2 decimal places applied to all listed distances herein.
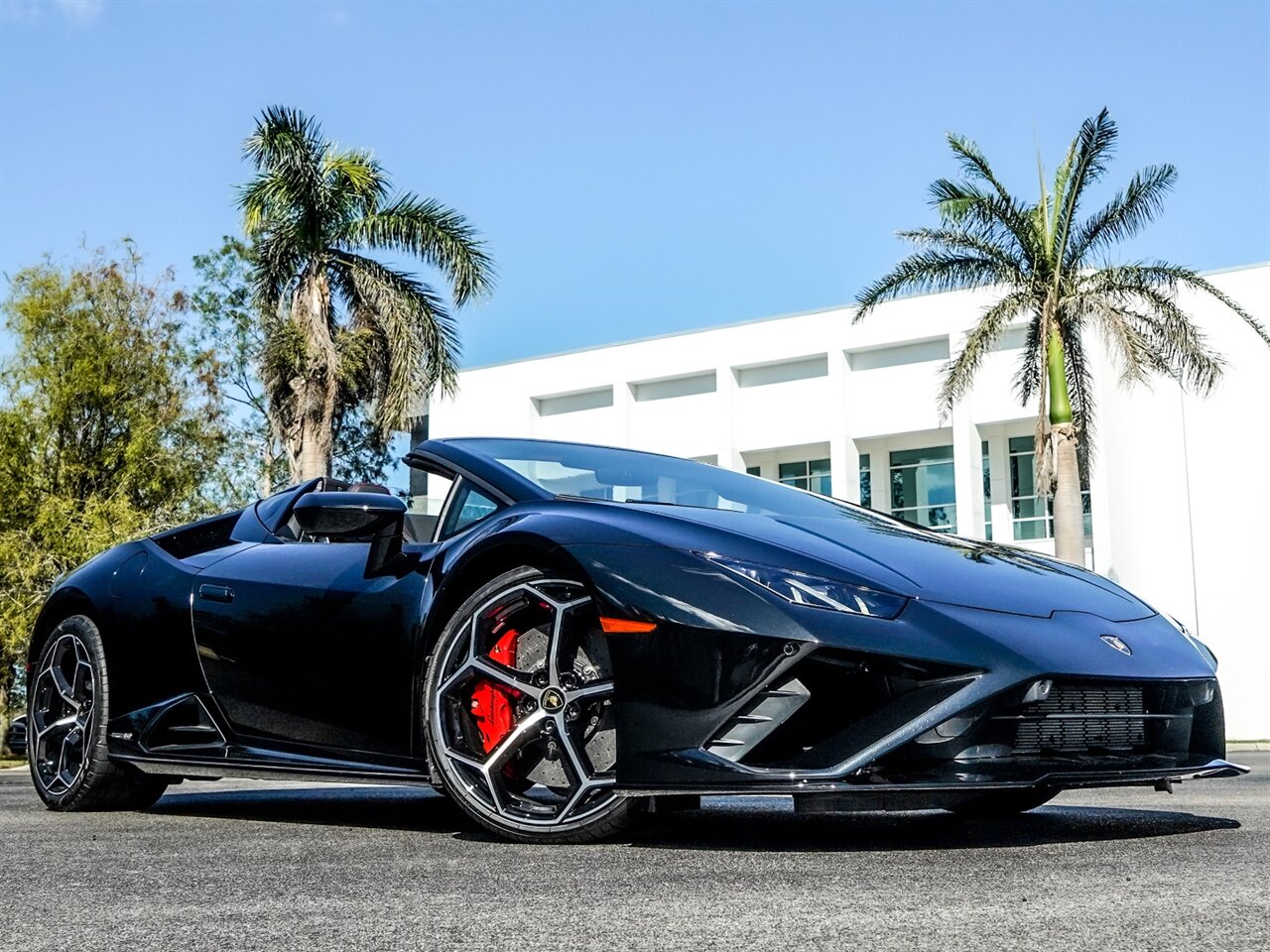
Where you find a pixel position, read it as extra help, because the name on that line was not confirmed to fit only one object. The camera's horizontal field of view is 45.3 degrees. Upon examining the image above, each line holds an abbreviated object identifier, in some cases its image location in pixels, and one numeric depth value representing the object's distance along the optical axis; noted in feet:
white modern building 115.34
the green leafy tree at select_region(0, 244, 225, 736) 89.81
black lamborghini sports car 11.34
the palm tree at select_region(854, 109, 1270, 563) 74.90
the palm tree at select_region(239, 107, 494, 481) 74.90
